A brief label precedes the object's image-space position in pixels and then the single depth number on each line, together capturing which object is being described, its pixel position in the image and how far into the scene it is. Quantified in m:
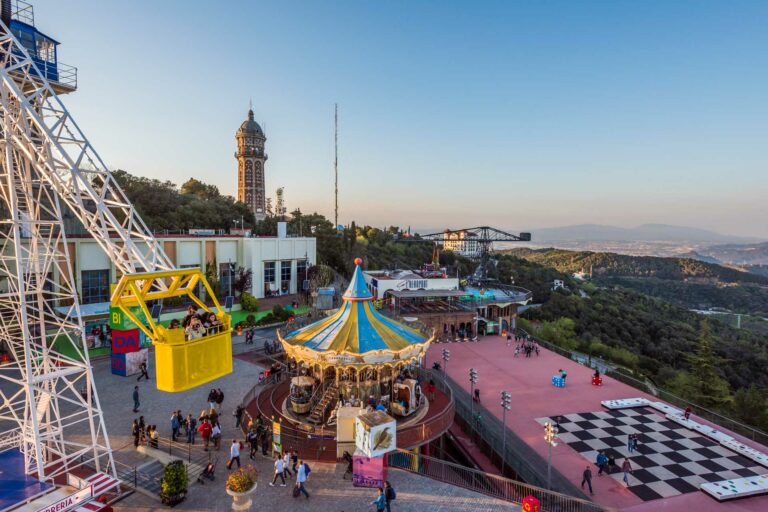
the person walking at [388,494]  11.27
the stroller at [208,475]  13.13
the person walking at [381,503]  11.07
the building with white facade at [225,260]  32.09
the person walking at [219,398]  18.61
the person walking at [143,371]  22.75
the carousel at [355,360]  16.73
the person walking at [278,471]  12.77
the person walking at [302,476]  12.16
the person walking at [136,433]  15.24
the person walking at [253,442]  14.51
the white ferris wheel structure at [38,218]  10.77
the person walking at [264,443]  14.79
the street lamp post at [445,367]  24.30
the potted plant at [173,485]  11.73
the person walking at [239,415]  17.03
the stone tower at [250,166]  99.06
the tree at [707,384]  31.11
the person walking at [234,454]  13.53
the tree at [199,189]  78.75
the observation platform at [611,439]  13.70
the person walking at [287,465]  13.12
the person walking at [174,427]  15.69
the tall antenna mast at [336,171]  48.02
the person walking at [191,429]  15.45
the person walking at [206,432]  15.13
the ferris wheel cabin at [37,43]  17.09
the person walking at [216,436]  15.30
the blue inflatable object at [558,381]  24.12
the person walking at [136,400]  18.12
